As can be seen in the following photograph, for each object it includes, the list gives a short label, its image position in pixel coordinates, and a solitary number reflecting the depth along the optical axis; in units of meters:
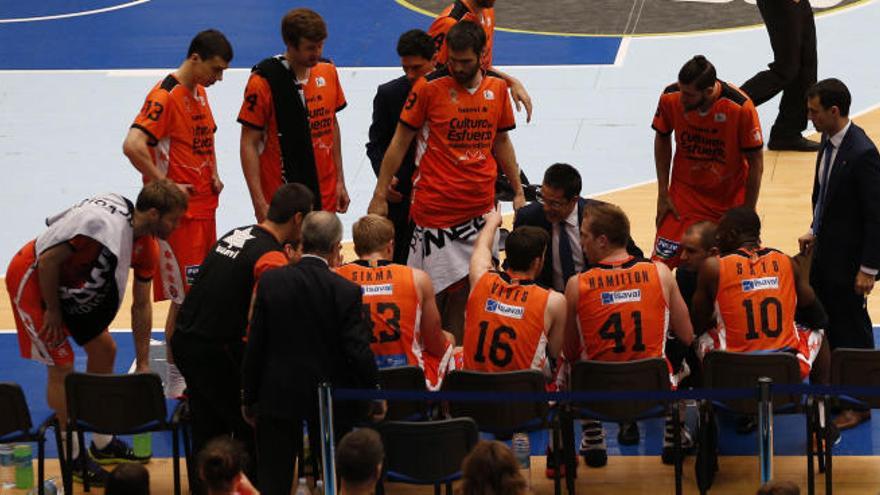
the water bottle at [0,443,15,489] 15.95
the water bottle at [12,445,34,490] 15.73
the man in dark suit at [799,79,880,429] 16.20
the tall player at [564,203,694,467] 14.93
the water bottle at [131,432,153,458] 16.37
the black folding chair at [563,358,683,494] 14.28
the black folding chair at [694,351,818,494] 14.48
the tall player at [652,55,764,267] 17.99
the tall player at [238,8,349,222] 18.56
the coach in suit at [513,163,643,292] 16.50
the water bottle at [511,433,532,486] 15.20
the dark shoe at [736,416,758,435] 16.72
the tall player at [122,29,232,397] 17.73
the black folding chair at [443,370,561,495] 14.04
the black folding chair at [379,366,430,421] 14.24
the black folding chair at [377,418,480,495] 13.20
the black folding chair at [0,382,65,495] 14.14
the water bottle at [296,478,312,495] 13.87
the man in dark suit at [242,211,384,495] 13.29
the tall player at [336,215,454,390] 14.96
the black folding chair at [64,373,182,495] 14.30
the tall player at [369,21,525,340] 17.80
